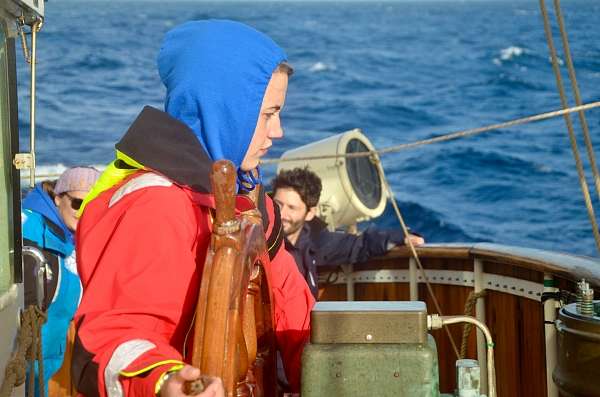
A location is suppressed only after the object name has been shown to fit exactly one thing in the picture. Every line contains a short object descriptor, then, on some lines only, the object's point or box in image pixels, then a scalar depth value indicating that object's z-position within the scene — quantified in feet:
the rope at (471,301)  13.06
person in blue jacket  12.20
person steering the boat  5.48
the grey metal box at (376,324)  5.98
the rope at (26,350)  7.50
